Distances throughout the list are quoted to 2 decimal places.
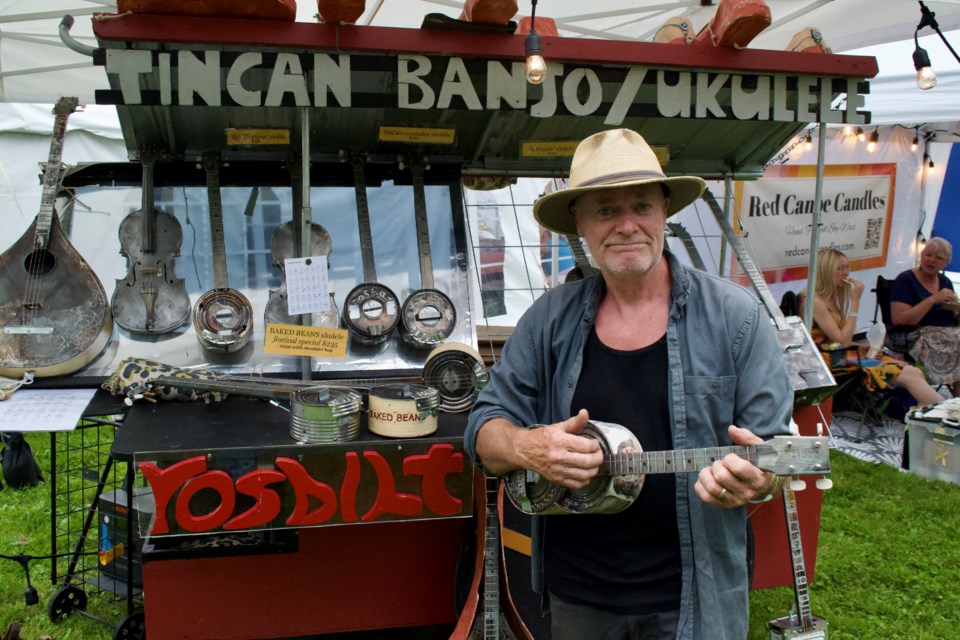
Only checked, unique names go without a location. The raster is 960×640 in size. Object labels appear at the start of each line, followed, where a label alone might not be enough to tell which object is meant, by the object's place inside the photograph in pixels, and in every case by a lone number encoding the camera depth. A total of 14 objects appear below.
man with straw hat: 1.63
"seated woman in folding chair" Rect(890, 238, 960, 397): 6.45
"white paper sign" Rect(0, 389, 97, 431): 2.54
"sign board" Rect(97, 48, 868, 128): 2.47
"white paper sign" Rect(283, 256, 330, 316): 2.78
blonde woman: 5.92
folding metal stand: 3.01
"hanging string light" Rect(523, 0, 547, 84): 2.49
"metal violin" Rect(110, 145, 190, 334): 3.21
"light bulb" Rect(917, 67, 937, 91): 3.16
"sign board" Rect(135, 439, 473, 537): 2.21
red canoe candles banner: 7.42
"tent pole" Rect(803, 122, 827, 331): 3.12
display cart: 2.35
